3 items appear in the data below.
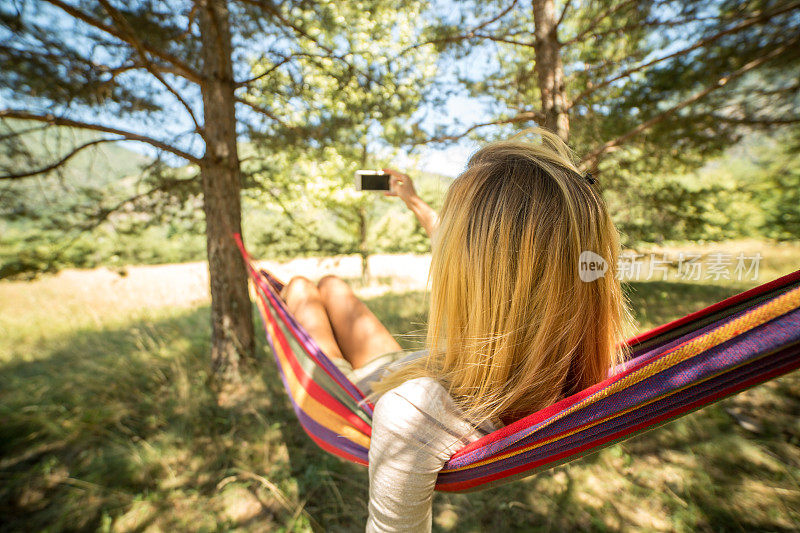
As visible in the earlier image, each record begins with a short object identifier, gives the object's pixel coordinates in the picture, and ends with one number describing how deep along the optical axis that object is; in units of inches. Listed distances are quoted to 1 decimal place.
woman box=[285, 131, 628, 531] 26.2
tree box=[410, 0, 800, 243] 92.5
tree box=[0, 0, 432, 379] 73.9
